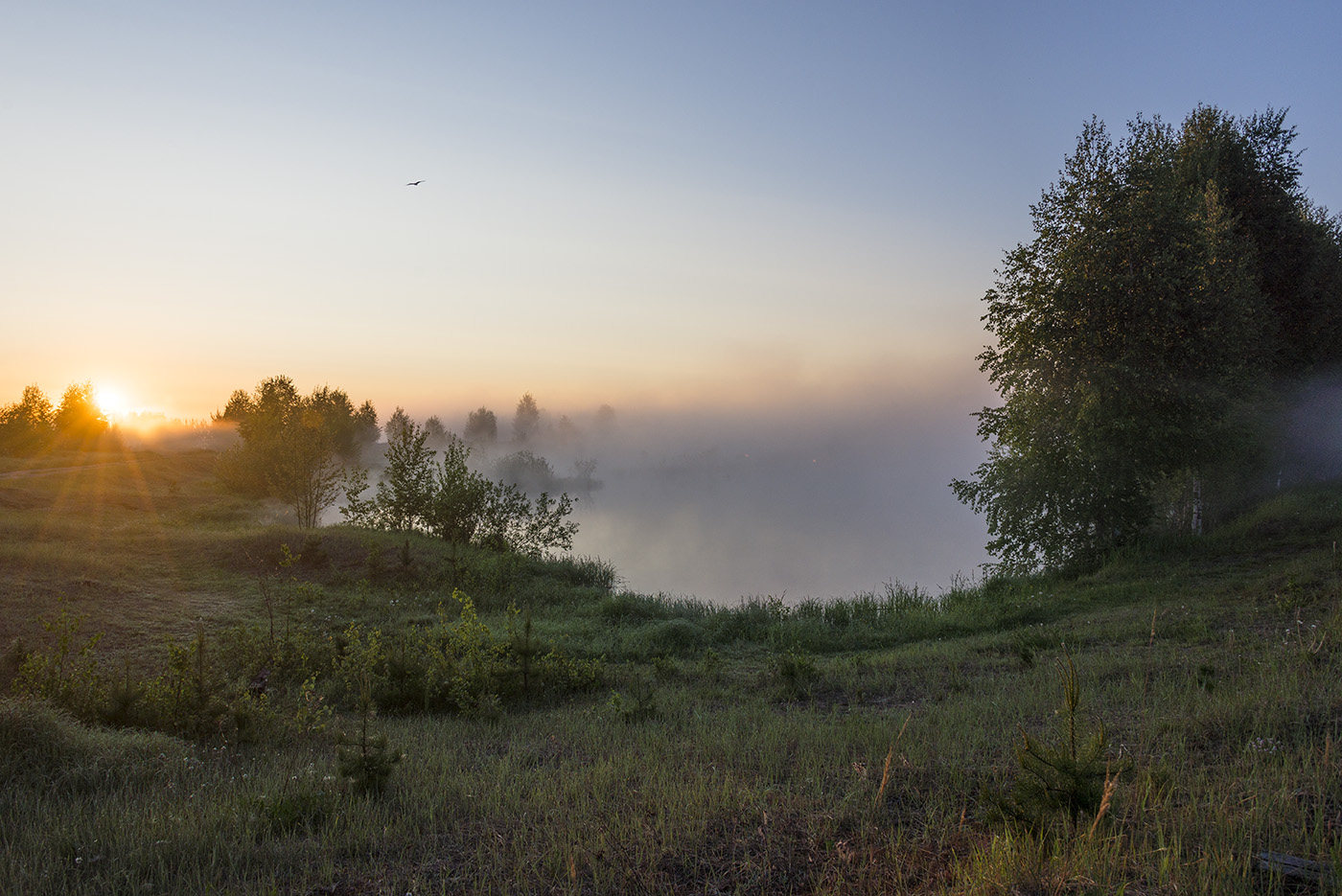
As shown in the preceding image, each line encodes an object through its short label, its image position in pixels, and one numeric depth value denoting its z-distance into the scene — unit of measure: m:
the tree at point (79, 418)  55.28
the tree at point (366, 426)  83.96
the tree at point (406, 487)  21.62
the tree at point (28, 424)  49.75
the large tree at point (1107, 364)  16.75
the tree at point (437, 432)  96.31
